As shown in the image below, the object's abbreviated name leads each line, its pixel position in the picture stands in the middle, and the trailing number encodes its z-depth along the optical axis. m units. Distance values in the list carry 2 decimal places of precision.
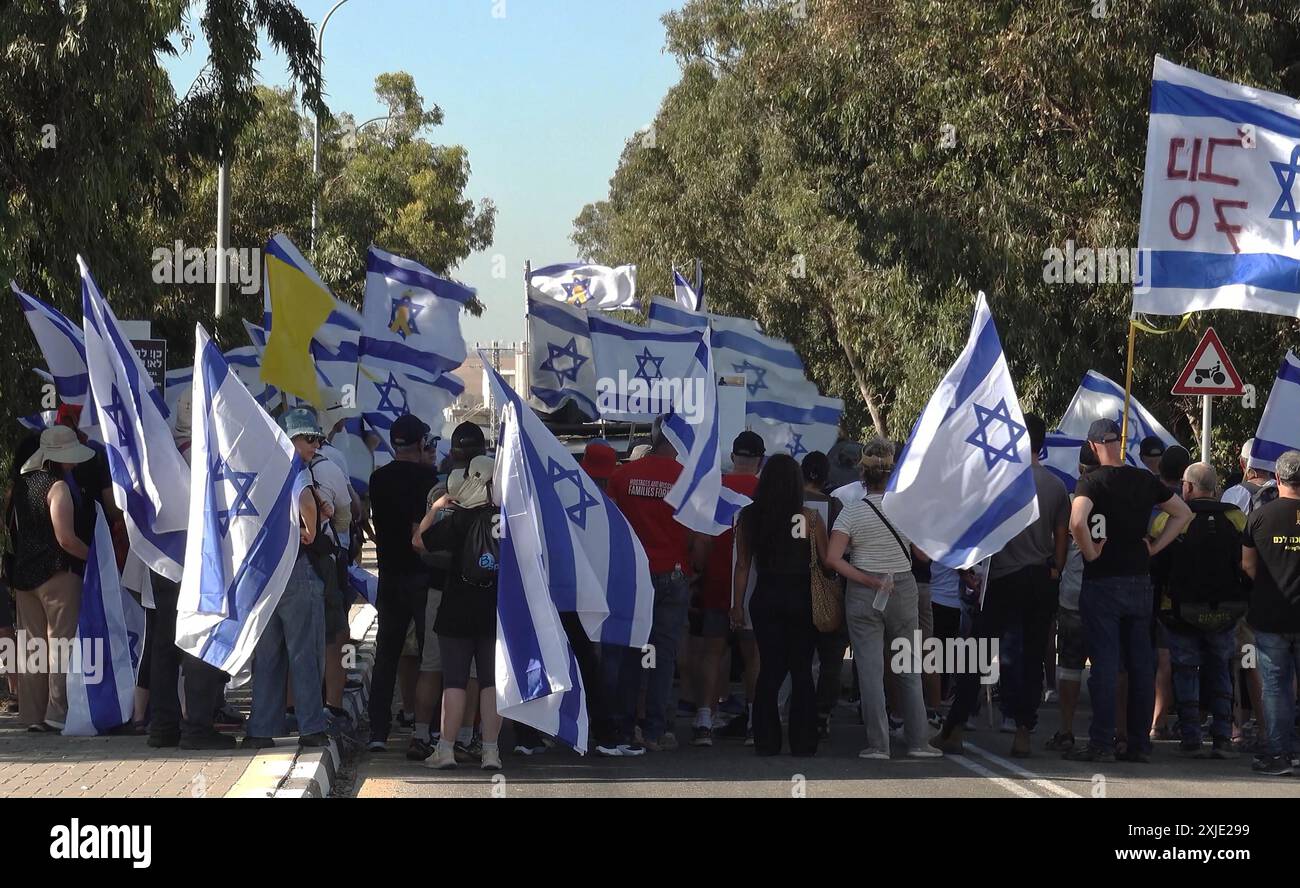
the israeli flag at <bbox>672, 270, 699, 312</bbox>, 18.14
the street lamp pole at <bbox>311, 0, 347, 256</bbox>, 34.22
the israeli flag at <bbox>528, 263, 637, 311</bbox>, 22.98
